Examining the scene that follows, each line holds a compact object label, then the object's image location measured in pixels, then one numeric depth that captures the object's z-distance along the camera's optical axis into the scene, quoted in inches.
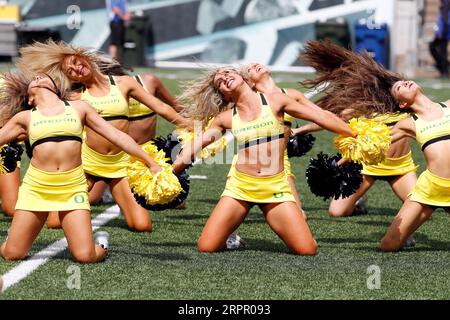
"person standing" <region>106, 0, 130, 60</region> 1753.2
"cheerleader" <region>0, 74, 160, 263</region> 584.1
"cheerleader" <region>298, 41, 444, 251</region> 618.8
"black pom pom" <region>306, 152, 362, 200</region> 640.4
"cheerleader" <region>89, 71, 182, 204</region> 764.6
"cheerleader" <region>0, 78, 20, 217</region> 740.0
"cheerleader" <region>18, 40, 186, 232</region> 682.8
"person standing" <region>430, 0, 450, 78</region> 1718.8
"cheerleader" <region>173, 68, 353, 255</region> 620.4
